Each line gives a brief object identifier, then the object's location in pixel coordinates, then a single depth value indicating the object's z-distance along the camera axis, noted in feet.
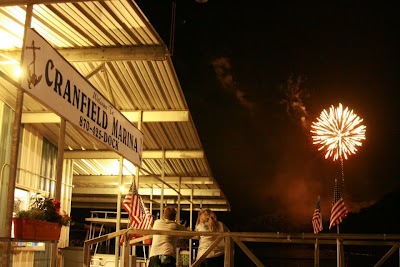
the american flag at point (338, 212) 52.92
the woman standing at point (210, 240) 28.99
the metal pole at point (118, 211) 34.46
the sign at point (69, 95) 15.79
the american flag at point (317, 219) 63.83
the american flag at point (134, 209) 38.96
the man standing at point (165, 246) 28.32
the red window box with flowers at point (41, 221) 19.65
